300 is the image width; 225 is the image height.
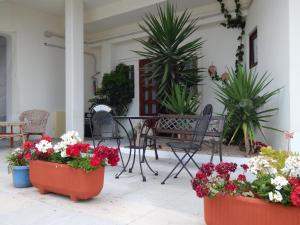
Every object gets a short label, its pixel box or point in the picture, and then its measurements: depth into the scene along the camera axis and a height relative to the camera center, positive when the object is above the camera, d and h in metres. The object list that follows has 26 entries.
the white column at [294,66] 3.67 +0.56
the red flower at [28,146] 3.01 -0.33
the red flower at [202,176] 1.95 -0.43
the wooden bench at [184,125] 3.44 -0.17
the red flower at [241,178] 1.95 -0.44
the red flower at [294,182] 1.68 -0.41
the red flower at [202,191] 1.86 -0.50
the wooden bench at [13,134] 5.42 -0.32
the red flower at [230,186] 1.83 -0.47
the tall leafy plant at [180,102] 4.86 +0.18
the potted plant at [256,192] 1.67 -0.48
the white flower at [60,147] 2.73 -0.31
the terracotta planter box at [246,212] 1.66 -0.60
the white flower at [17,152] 3.23 -0.42
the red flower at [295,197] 1.58 -0.46
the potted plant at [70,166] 2.51 -0.47
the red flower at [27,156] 2.92 -0.42
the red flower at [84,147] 2.64 -0.31
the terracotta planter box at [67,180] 2.51 -0.59
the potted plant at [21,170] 3.08 -0.59
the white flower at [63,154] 2.65 -0.37
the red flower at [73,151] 2.59 -0.33
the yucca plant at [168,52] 5.26 +1.08
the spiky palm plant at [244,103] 4.13 +0.12
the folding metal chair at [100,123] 3.88 -0.13
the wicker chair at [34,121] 6.31 -0.17
